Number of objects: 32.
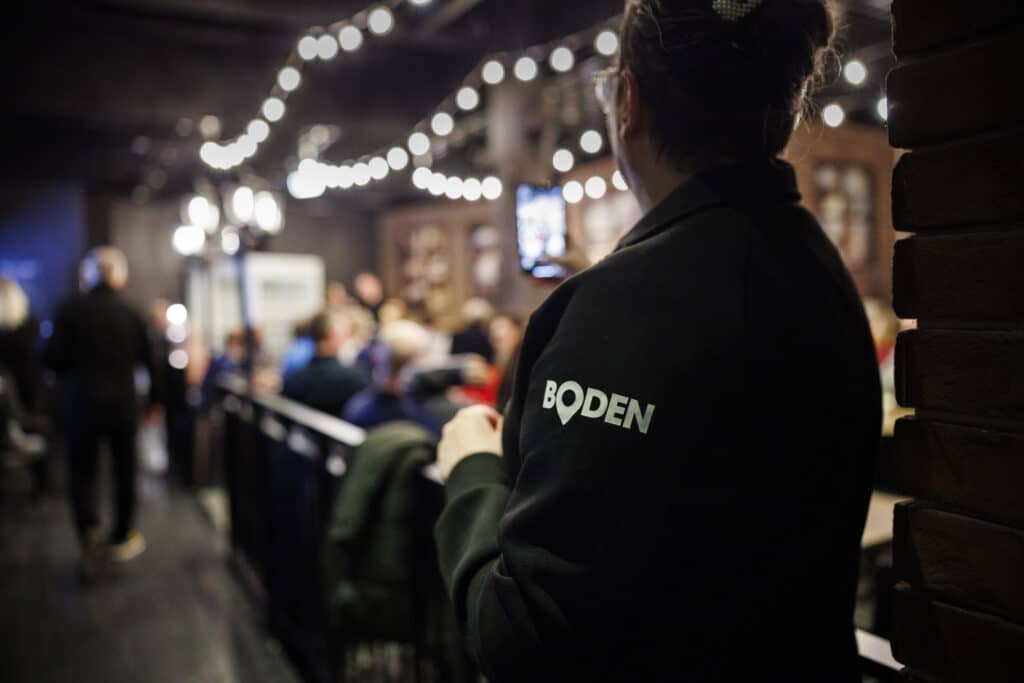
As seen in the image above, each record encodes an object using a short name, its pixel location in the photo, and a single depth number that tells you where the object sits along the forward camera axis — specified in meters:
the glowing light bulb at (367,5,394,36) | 4.44
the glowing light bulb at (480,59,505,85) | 5.89
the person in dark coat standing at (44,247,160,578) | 4.34
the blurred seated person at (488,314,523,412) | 5.03
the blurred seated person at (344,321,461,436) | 3.24
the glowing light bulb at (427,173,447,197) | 8.76
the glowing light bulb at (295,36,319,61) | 5.00
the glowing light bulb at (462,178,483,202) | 8.84
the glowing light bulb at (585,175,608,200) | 4.75
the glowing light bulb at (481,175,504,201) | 8.19
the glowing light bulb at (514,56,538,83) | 5.21
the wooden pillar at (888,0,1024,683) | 0.80
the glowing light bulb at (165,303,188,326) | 10.64
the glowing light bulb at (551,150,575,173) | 7.05
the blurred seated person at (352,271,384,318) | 9.64
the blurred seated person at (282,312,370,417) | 4.41
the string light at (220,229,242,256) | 5.35
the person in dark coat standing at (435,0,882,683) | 0.75
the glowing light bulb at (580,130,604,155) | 6.56
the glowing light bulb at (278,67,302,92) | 5.47
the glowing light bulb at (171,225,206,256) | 7.34
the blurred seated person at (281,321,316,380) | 5.72
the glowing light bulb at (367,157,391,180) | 7.98
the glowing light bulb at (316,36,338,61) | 4.91
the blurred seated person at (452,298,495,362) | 6.87
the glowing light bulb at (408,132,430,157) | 7.46
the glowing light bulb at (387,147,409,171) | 7.54
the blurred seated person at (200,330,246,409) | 6.29
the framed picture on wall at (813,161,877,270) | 5.76
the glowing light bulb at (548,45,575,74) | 5.23
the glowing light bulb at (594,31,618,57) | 4.81
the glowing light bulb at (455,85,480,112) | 6.44
